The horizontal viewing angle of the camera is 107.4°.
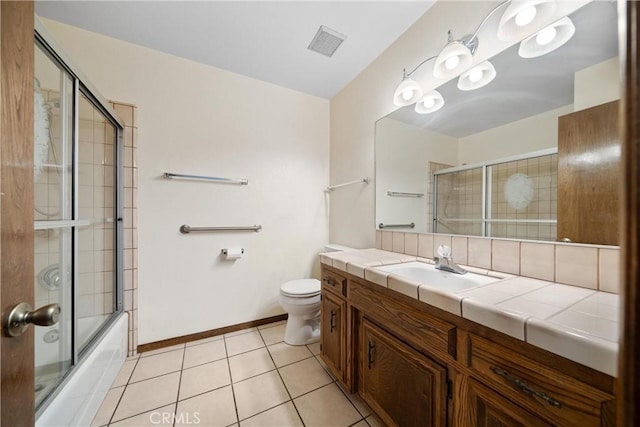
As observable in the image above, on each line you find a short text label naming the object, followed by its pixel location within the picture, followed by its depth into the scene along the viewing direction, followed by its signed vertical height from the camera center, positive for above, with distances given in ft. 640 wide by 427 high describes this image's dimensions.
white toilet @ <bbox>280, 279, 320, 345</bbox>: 5.84 -2.50
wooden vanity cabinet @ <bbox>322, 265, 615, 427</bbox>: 1.80 -1.62
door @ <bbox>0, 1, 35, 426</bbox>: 1.59 +0.09
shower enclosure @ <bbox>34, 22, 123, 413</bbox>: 3.48 -0.07
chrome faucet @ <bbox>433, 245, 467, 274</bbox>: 3.82 -0.83
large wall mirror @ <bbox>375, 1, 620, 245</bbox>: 2.82 +1.00
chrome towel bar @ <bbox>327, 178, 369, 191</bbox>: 6.49 +0.87
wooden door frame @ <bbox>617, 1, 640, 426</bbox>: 0.81 -0.06
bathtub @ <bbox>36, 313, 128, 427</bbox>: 3.04 -2.71
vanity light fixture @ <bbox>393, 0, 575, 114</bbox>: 3.18 +2.61
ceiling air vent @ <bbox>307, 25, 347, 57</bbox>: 5.33 +4.07
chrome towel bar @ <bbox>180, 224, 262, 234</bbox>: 6.01 -0.47
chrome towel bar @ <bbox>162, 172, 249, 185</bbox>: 5.82 +0.87
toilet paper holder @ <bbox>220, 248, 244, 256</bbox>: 6.40 -1.10
